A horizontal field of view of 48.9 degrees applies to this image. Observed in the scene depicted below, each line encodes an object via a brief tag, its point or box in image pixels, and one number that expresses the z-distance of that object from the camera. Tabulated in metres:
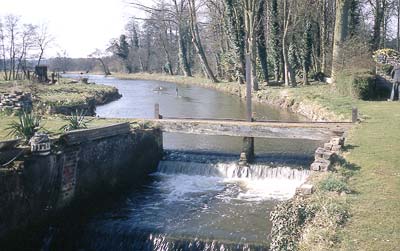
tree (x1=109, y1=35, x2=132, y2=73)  78.19
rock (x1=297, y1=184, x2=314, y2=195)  9.03
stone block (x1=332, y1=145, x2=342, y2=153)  12.38
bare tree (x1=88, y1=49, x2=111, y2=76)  90.15
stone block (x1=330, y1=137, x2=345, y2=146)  12.81
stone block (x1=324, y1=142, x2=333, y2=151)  12.50
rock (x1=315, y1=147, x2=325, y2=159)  11.52
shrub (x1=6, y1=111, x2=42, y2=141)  12.11
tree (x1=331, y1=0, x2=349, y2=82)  26.35
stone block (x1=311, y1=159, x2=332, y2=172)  10.84
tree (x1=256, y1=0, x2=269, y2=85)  34.63
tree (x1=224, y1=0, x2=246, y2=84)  35.22
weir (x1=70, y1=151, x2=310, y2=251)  10.04
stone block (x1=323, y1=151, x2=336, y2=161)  11.35
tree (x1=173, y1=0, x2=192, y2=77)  57.56
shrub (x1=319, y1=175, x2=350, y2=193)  9.09
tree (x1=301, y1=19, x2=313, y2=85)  32.72
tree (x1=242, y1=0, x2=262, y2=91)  31.11
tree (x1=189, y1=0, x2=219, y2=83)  38.91
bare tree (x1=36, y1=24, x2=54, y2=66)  51.31
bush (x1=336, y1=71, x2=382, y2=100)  22.55
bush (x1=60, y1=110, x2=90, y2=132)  13.88
